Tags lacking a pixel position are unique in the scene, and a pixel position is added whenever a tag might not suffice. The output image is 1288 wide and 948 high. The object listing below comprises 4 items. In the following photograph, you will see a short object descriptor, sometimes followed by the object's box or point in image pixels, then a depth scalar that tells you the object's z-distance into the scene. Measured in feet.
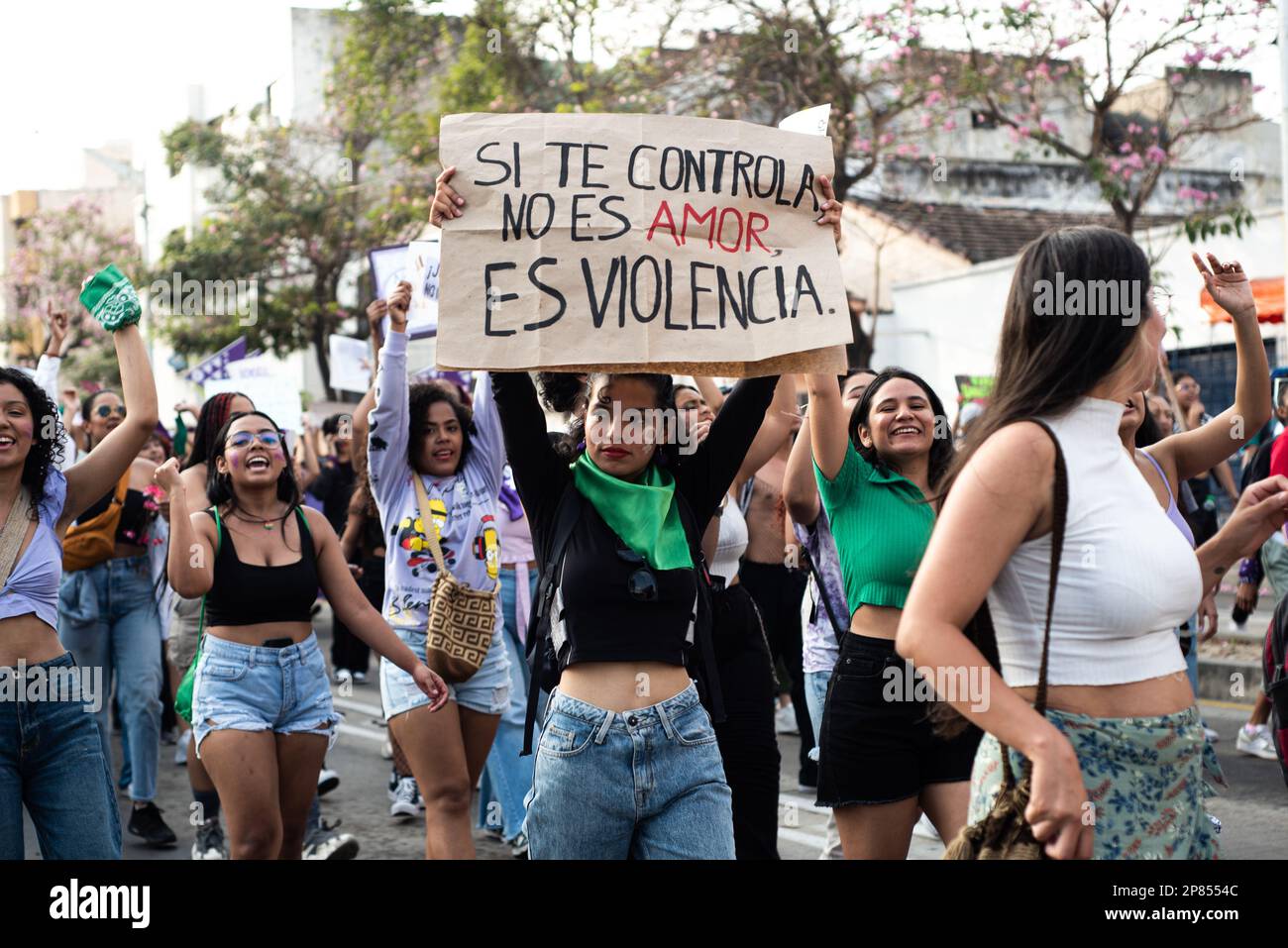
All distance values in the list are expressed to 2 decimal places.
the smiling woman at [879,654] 14.25
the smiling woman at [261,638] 16.47
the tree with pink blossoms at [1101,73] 46.98
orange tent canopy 50.49
